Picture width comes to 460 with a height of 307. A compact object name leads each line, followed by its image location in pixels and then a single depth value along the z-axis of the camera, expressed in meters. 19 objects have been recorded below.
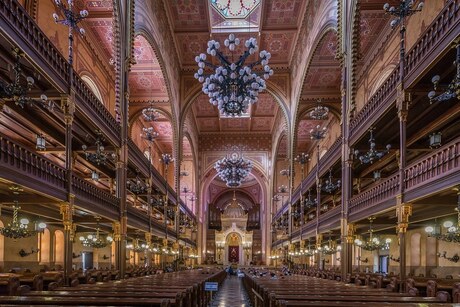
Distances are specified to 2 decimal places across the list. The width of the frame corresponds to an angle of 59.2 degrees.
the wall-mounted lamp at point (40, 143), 14.17
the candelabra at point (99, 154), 14.31
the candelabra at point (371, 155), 13.24
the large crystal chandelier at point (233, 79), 15.02
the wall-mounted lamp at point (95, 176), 18.48
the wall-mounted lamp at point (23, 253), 19.03
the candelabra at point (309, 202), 23.92
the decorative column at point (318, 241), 20.75
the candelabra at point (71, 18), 10.75
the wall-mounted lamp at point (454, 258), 16.28
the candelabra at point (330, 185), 19.50
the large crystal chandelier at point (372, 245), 17.13
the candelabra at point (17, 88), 8.36
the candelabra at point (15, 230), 11.33
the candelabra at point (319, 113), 23.19
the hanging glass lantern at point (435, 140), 11.76
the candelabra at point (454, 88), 7.60
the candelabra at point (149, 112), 24.84
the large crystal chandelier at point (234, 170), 28.17
